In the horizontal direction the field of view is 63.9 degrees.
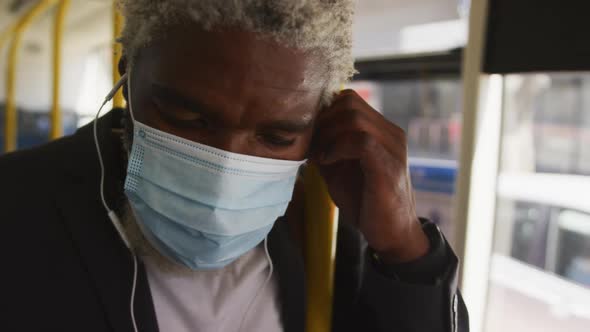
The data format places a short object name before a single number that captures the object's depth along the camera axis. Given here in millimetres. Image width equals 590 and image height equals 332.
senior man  878
